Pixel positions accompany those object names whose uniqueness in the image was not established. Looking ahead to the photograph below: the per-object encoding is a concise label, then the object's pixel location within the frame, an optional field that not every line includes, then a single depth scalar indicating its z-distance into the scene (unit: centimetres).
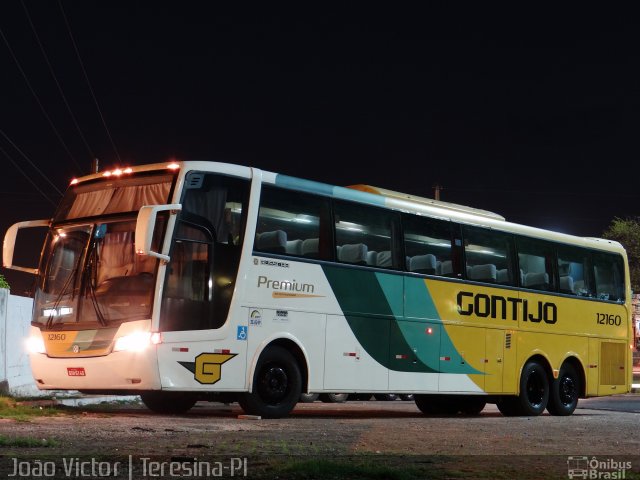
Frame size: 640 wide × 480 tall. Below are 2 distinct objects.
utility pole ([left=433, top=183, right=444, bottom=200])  5441
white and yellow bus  1411
